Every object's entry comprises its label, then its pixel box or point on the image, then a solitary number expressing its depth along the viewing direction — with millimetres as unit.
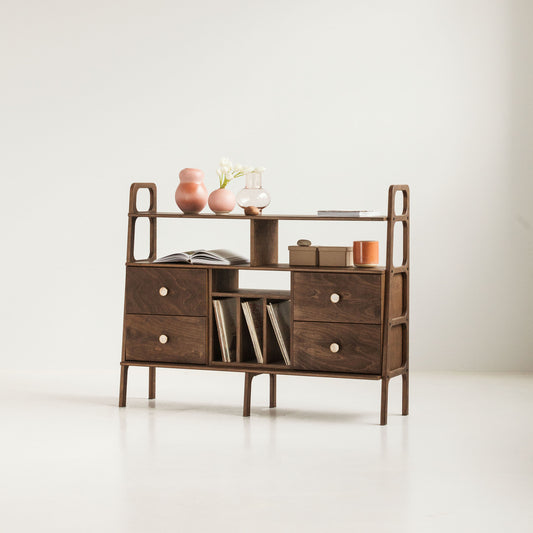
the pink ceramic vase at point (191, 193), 8195
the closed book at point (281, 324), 7903
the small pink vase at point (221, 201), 8142
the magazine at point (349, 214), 7631
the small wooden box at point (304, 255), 7810
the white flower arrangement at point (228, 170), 8179
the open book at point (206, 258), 8009
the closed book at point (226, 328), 8016
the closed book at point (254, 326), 7950
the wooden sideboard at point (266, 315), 7605
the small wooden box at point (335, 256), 7704
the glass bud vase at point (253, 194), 8056
